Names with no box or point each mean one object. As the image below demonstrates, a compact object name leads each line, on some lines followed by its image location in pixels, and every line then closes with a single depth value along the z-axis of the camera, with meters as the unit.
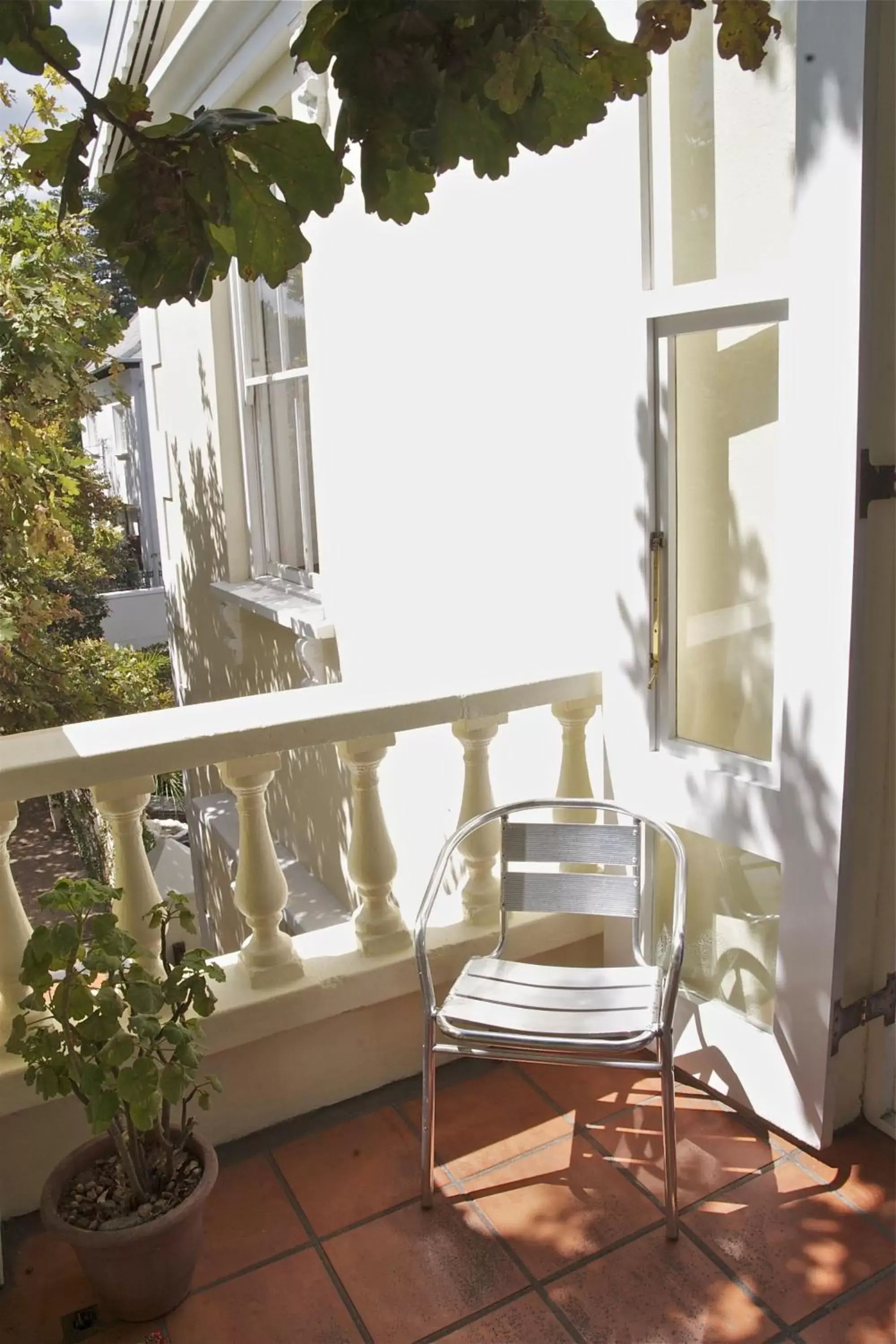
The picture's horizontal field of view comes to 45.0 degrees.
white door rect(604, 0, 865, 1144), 2.16
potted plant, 1.98
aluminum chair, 2.29
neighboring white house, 17.75
